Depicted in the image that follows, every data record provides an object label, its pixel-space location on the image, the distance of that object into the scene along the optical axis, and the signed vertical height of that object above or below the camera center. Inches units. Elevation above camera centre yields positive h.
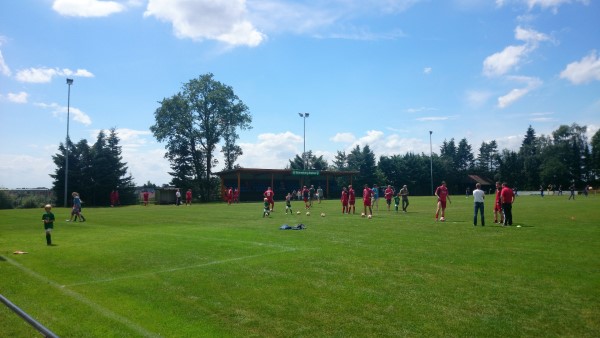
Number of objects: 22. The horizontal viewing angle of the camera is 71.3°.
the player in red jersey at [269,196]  1086.9 -8.9
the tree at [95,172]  2108.8 +117.5
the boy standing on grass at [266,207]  984.9 -33.9
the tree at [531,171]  3880.4 +165.5
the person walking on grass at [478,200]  696.4 -17.2
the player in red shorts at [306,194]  1337.4 -6.7
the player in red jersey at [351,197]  1058.9 -14.1
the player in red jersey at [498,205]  742.4 -27.2
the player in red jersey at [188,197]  1860.2 -15.3
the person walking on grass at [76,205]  967.6 -24.4
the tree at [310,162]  3503.4 +253.8
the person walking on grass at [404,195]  1124.5 -12.8
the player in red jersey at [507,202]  689.6 -20.8
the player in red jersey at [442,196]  804.6 -11.0
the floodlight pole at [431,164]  3312.0 +215.9
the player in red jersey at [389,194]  1190.9 -8.6
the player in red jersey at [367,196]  927.7 -10.7
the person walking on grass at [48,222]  569.1 -36.4
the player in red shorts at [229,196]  1792.3 -12.8
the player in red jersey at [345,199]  1092.0 -19.5
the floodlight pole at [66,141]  1914.2 +248.2
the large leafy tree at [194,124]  2608.3 +426.4
